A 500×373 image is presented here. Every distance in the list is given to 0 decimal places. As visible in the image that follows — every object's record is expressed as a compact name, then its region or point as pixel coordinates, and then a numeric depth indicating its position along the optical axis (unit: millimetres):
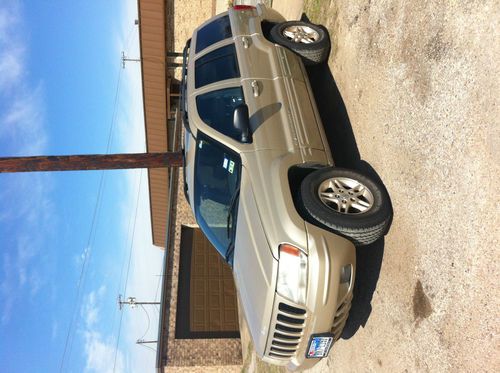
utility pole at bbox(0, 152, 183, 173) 7566
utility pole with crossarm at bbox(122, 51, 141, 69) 16145
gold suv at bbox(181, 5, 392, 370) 4035
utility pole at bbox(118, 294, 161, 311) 17219
